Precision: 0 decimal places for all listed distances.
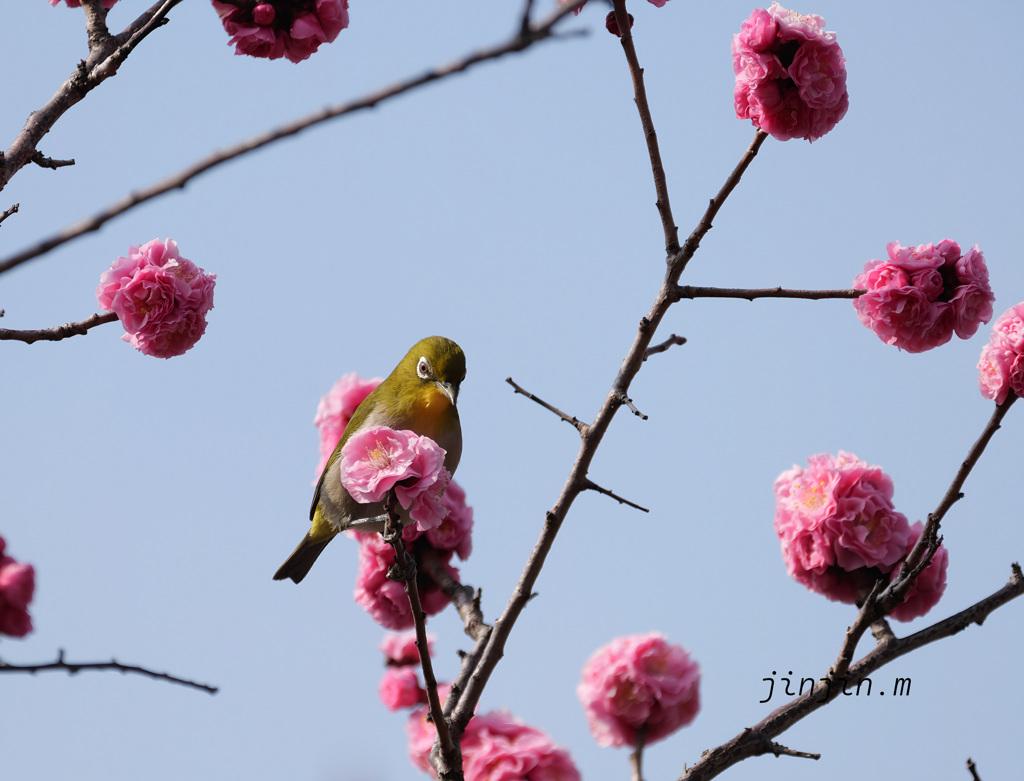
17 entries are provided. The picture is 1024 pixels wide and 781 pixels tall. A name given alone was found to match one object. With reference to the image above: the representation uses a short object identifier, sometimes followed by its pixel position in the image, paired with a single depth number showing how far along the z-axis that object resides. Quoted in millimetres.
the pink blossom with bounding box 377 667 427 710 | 8898
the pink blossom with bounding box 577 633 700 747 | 6879
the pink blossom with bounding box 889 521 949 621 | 7637
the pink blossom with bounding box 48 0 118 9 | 7246
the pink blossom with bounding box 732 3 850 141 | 6437
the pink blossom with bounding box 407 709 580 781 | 5941
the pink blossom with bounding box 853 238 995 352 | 6664
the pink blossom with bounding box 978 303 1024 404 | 6406
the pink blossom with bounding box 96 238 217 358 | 6809
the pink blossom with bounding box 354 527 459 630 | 9156
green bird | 9742
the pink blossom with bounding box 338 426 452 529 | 5051
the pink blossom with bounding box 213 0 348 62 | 6641
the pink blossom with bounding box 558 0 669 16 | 6496
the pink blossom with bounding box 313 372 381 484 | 10844
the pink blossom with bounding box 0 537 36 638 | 3508
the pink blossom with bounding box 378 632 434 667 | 9125
